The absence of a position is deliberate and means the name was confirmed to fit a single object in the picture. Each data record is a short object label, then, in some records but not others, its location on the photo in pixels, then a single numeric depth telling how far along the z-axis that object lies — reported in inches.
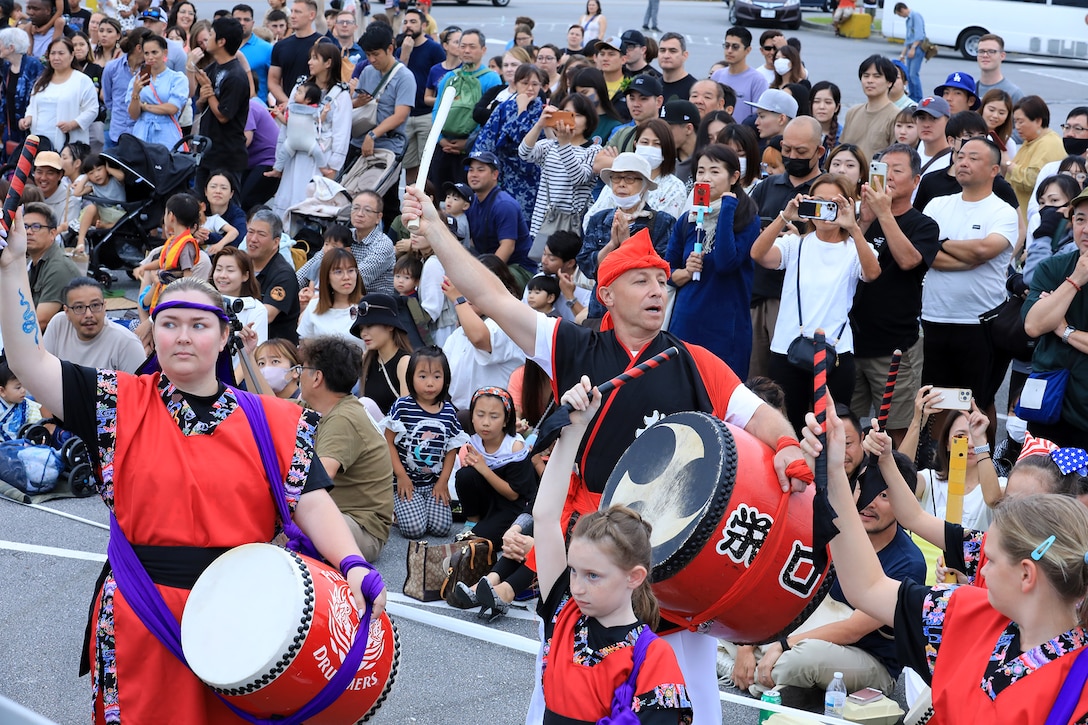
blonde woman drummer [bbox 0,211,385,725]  271.6
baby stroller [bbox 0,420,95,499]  563.8
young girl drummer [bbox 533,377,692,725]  258.1
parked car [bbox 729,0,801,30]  2113.7
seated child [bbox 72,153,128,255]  826.2
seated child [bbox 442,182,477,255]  722.8
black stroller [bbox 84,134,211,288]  831.7
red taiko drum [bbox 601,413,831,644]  271.9
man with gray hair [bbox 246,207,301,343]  671.1
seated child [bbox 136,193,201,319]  663.1
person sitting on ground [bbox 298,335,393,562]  487.5
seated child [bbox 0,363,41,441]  589.0
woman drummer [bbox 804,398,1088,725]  208.8
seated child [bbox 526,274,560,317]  604.4
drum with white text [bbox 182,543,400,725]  263.1
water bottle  391.2
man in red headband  309.7
